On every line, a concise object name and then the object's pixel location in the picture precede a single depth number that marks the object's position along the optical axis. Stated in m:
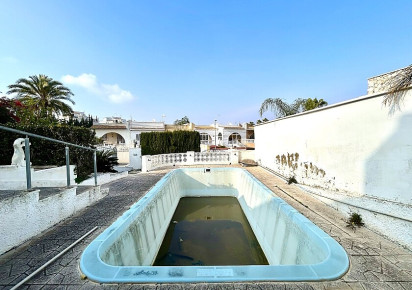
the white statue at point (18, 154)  4.30
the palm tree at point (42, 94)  16.12
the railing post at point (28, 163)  2.94
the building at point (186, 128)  27.00
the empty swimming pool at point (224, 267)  2.06
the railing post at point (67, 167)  4.06
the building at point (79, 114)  42.04
